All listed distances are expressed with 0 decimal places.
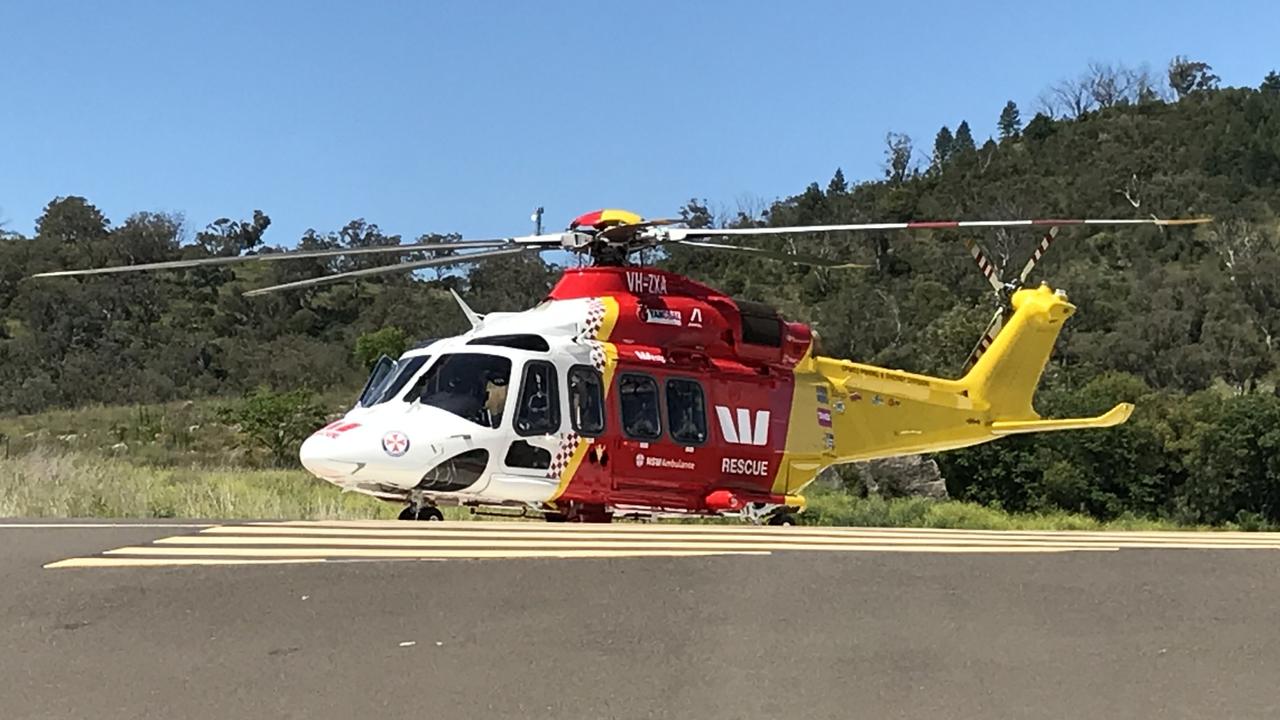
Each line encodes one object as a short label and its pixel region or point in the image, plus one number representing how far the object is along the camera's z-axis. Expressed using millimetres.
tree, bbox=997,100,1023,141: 165875
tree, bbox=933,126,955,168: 116938
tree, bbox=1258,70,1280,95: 132425
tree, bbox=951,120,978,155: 125875
